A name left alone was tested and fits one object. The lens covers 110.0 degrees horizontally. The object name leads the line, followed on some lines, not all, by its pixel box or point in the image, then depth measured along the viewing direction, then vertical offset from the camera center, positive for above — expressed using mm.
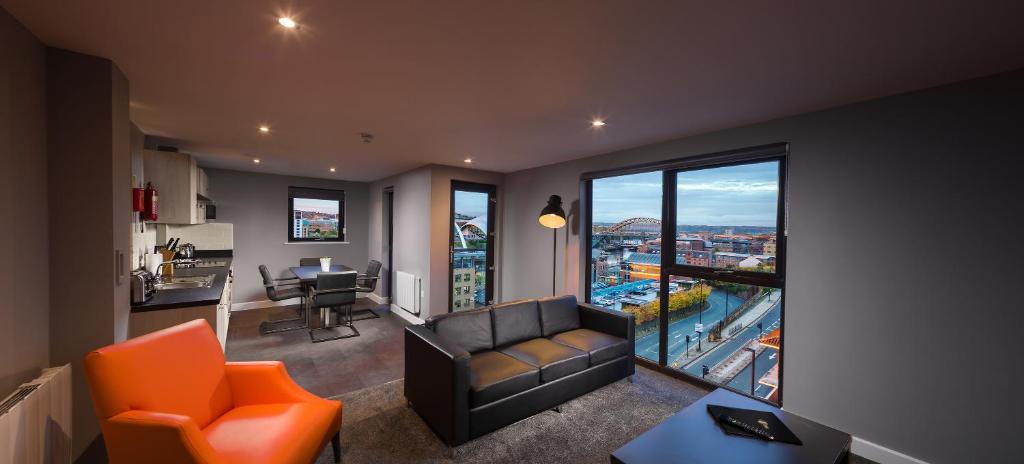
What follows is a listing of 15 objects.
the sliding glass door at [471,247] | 5414 -311
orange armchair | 1452 -887
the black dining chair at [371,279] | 5727 -859
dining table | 5090 -764
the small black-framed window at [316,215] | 6661 +171
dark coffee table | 1768 -1117
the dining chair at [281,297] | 5020 -1069
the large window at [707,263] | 3053 -321
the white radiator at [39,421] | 1423 -892
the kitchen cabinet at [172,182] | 3738 +423
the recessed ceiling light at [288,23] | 1576 +895
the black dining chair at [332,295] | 4625 -932
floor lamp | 4094 +158
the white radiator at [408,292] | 5391 -1027
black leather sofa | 2371 -1054
